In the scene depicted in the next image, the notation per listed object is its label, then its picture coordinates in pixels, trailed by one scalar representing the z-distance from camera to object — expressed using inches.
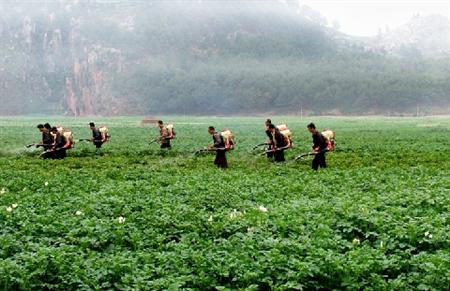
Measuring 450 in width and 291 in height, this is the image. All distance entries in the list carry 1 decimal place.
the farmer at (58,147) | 1093.1
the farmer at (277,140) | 1019.9
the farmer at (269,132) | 1026.2
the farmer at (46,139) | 1114.7
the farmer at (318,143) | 885.2
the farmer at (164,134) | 1328.7
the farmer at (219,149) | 965.8
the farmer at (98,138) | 1294.3
